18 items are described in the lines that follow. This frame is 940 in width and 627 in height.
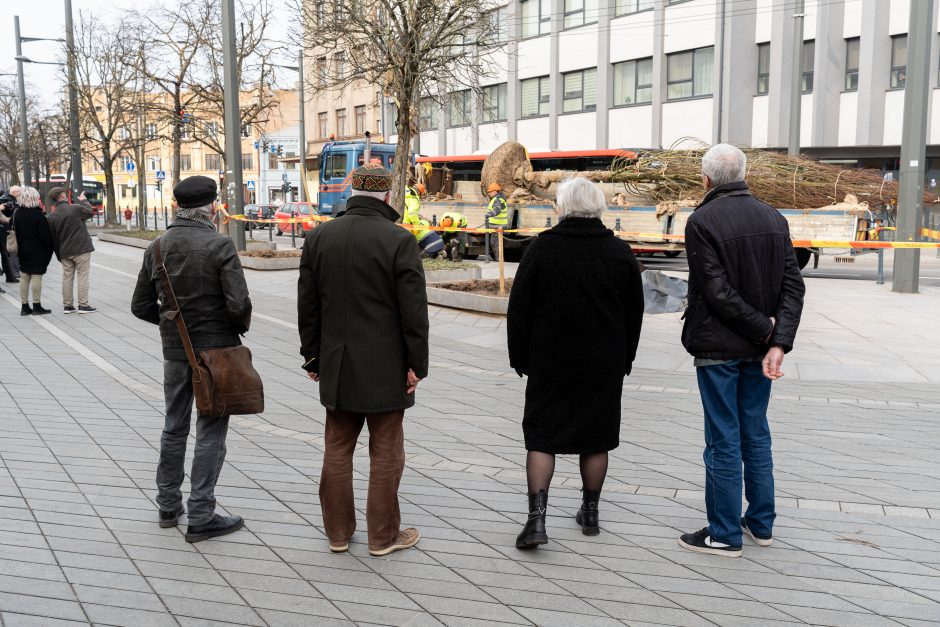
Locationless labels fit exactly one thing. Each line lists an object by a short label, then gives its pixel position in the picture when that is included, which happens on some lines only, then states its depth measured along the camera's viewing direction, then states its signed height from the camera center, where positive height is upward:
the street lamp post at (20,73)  32.38 +4.31
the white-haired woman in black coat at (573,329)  4.38 -0.62
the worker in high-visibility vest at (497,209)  20.53 -0.31
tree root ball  23.08 +0.64
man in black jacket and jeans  4.28 -0.57
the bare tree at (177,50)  27.00 +4.28
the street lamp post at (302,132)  32.48 +2.72
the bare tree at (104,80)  35.56 +4.36
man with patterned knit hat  4.18 -0.60
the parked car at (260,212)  46.99 -0.92
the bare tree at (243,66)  25.94 +3.61
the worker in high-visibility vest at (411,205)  17.42 -0.20
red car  35.81 -0.70
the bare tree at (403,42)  14.68 +2.43
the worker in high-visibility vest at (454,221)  23.18 -0.64
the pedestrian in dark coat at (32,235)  12.67 -0.55
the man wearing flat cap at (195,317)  4.55 -0.59
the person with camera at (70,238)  12.70 -0.59
